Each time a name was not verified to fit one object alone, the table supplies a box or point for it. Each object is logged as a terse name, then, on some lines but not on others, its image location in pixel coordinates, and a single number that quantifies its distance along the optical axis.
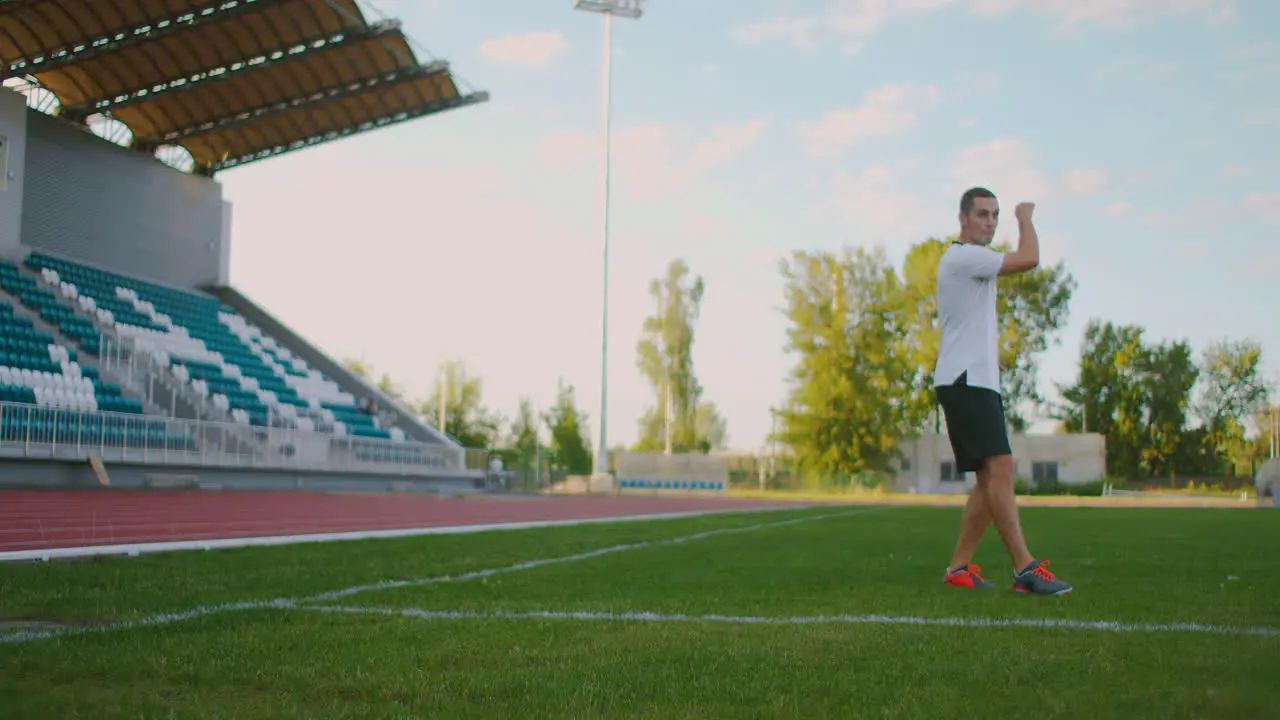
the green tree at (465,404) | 64.38
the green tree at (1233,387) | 64.25
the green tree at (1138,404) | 62.28
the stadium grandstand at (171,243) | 21.38
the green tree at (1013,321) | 53.72
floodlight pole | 37.84
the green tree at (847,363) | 53.56
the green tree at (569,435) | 59.09
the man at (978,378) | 5.28
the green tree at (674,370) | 62.59
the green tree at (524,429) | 64.06
